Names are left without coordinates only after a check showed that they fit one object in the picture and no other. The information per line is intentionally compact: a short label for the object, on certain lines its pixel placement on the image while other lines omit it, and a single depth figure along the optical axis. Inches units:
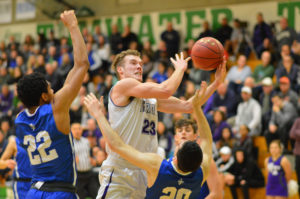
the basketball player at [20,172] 448.8
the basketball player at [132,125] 310.7
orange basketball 365.2
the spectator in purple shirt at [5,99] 1258.8
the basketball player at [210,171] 367.5
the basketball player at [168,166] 275.1
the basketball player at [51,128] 292.8
